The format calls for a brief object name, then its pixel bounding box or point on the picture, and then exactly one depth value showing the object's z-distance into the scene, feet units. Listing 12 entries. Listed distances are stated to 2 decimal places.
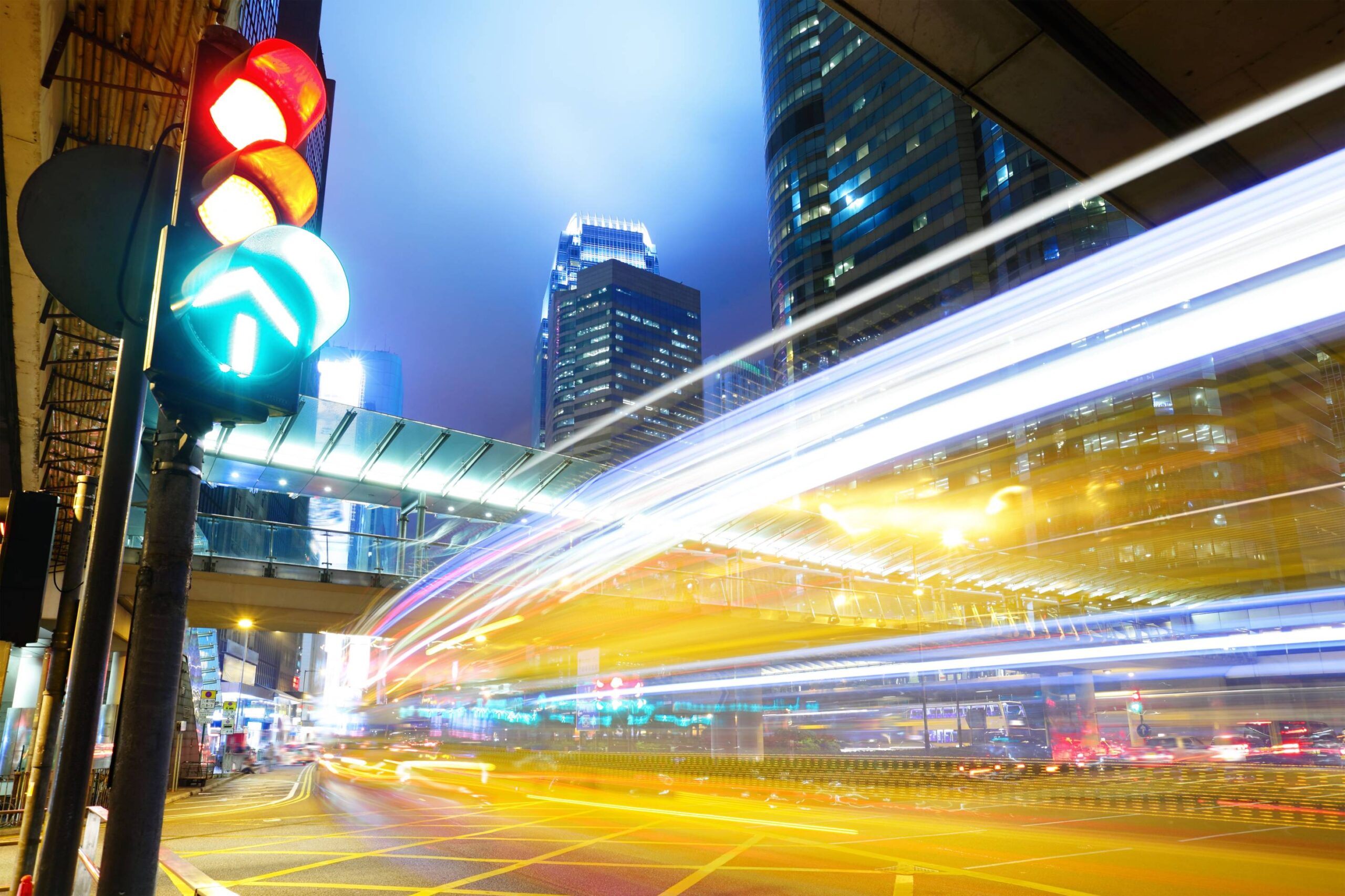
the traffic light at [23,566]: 9.53
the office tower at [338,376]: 462.19
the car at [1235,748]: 82.84
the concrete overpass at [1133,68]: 14.79
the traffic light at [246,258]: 6.58
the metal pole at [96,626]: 9.27
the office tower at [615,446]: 631.15
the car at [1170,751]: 85.81
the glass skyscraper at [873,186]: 278.67
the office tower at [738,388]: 613.11
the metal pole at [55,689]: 17.22
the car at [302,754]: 184.03
